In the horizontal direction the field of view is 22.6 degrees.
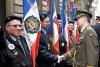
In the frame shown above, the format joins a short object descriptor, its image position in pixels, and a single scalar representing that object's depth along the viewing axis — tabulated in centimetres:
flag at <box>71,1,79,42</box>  730
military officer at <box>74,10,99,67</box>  433
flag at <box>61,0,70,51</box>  658
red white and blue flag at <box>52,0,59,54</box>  587
